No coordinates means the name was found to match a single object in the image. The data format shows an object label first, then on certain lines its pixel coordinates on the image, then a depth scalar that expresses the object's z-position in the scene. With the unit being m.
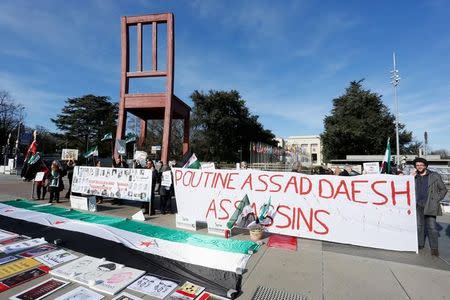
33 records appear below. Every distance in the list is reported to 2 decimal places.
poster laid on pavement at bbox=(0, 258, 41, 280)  3.36
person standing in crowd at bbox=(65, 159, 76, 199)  9.46
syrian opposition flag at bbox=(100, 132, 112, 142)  10.11
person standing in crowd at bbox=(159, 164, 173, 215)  7.43
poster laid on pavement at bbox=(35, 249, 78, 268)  3.73
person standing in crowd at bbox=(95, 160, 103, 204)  8.89
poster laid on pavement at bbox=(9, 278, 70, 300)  2.85
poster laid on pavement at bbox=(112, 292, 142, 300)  2.87
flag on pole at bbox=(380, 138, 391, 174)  7.92
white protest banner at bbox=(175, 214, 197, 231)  5.87
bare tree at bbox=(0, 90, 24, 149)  41.88
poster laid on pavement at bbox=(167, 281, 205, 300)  2.94
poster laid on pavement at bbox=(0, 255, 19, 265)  3.69
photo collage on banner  7.45
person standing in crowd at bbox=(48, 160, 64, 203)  8.59
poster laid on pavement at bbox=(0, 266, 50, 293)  3.07
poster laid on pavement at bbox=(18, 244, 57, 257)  3.99
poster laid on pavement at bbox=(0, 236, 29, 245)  4.48
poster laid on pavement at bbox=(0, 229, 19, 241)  4.69
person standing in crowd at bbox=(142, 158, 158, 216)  7.28
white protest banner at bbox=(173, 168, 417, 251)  4.73
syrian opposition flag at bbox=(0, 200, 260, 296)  3.50
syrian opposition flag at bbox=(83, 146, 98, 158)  9.54
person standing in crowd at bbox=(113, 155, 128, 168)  8.95
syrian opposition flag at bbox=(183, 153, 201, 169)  7.22
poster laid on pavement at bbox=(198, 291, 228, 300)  2.94
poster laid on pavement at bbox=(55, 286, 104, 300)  2.86
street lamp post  24.81
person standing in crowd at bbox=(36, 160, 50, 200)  9.18
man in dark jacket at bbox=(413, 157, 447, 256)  4.61
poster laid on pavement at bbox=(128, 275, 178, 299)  3.02
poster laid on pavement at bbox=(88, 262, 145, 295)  3.05
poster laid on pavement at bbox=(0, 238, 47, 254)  4.12
